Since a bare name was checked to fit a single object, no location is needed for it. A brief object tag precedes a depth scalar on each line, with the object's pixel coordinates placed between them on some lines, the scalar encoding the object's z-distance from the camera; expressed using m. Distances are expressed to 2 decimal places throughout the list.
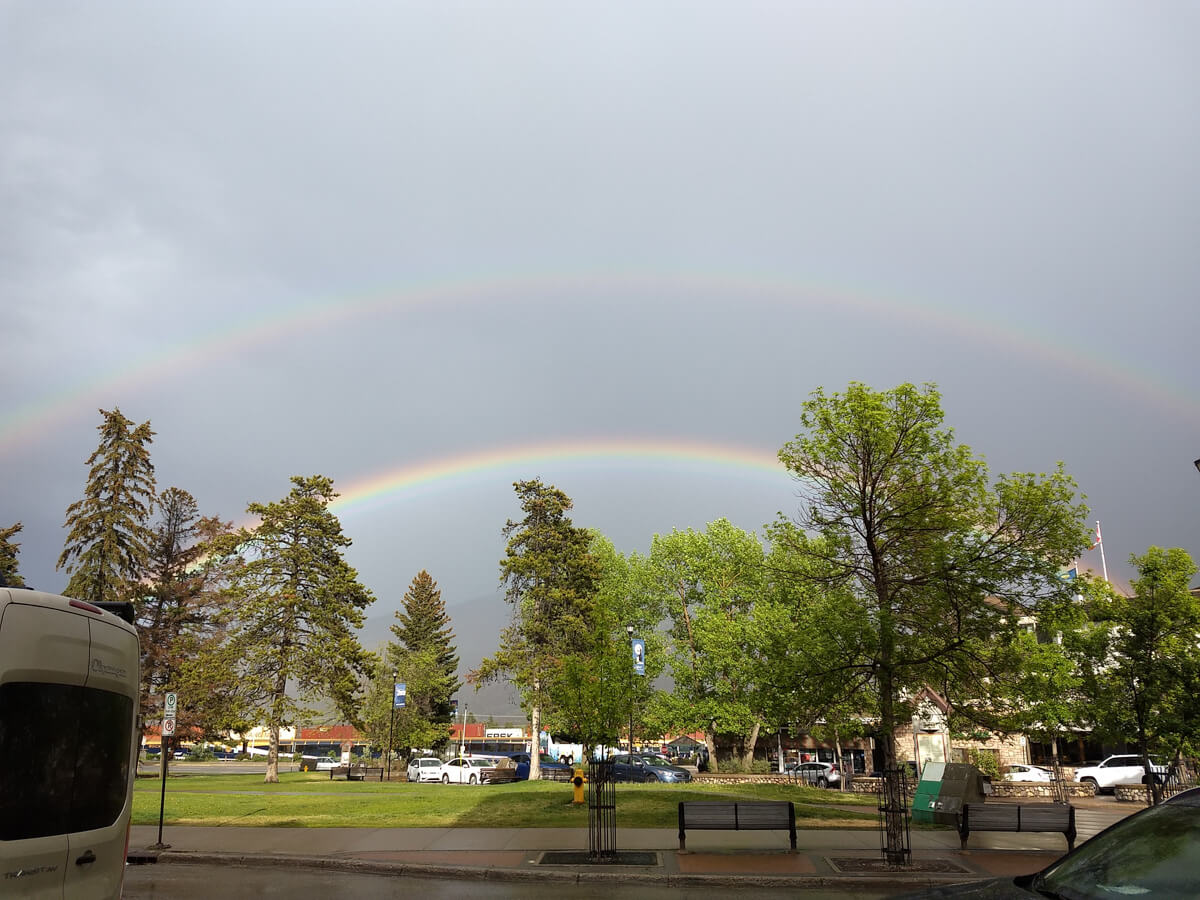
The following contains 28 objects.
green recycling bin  20.31
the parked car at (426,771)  46.22
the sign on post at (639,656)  33.16
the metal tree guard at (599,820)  15.02
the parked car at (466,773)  45.34
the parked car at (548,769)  48.72
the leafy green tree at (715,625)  44.72
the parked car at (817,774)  45.09
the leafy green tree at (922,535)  16.98
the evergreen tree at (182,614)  46.16
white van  5.56
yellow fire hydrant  23.44
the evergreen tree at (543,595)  50.22
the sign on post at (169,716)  16.81
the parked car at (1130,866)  4.66
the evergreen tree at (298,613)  45.78
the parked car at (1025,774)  43.56
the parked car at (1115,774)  40.00
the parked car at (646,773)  39.16
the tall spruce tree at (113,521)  47.44
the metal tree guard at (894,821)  14.63
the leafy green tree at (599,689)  21.31
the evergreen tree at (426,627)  85.88
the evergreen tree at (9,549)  49.69
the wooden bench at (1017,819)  16.20
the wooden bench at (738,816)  15.86
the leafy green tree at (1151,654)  25.36
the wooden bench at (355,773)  45.93
